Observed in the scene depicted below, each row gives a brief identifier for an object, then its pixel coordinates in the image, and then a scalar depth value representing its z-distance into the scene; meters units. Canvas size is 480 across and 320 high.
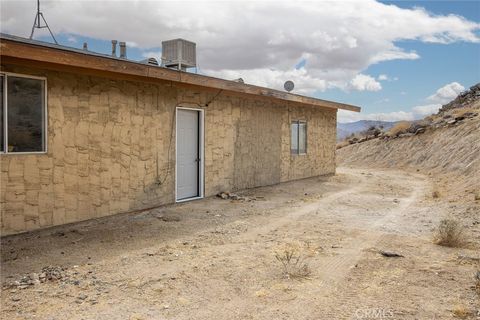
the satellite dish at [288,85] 14.95
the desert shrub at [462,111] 23.56
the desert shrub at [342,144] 30.37
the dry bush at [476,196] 10.34
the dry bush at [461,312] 4.02
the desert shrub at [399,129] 26.02
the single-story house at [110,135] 6.71
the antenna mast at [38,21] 9.77
